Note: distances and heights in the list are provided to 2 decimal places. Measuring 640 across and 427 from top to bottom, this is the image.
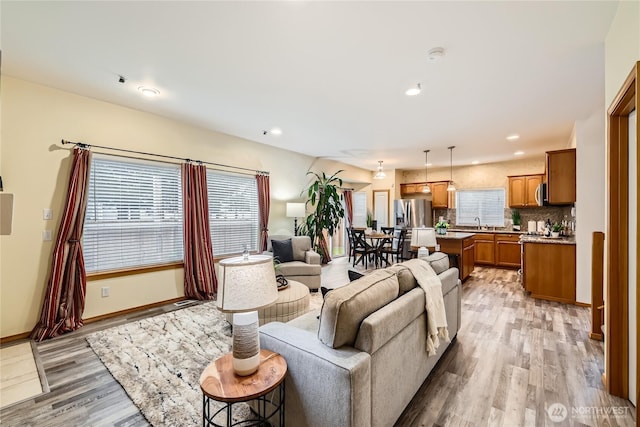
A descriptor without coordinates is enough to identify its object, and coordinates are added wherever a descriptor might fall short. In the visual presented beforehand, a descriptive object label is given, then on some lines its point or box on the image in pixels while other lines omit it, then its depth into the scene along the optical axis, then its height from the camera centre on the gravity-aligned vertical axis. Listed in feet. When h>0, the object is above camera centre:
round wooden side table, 4.72 -2.91
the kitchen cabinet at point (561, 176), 14.16 +1.74
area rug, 6.87 -4.44
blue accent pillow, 16.30 -2.10
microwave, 17.44 +1.05
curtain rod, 11.35 +2.73
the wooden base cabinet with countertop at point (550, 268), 14.07 -2.79
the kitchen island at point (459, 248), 17.78 -2.22
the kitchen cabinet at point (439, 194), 26.58 +1.65
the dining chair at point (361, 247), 22.57 -2.67
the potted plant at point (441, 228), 18.89 -1.02
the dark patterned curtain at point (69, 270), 10.59 -2.09
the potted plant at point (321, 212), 20.77 +0.06
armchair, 15.56 -2.88
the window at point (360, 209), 30.45 +0.38
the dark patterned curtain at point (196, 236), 14.48 -1.16
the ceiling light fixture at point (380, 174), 22.12 +2.94
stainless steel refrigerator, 26.61 -0.06
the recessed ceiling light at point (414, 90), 10.44 +4.48
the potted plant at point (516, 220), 23.48 -0.65
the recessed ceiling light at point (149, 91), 10.77 +4.61
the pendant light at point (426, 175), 21.68 +3.66
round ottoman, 9.96 -3.32
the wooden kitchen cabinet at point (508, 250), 22.09 -2.93
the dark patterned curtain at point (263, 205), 18.20 +0.51
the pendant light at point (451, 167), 19.84 +4.15
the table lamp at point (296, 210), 19.44 +0.20
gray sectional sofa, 4.99 -2.71
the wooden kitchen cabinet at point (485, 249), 23.12 -2.94
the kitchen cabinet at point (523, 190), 22.40 +1.71
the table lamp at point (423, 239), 12.60 -1.17
